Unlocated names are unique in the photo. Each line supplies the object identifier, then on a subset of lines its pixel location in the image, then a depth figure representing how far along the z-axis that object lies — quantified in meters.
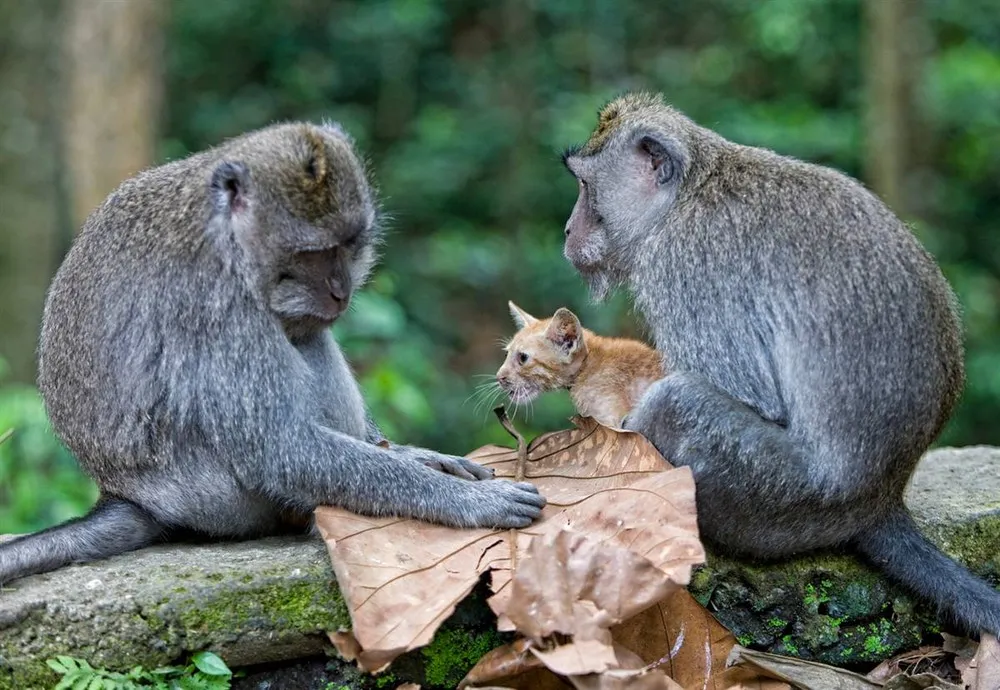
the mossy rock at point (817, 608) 4.72
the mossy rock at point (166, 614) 4.18
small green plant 4.09
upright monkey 4.59
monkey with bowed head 4.43
